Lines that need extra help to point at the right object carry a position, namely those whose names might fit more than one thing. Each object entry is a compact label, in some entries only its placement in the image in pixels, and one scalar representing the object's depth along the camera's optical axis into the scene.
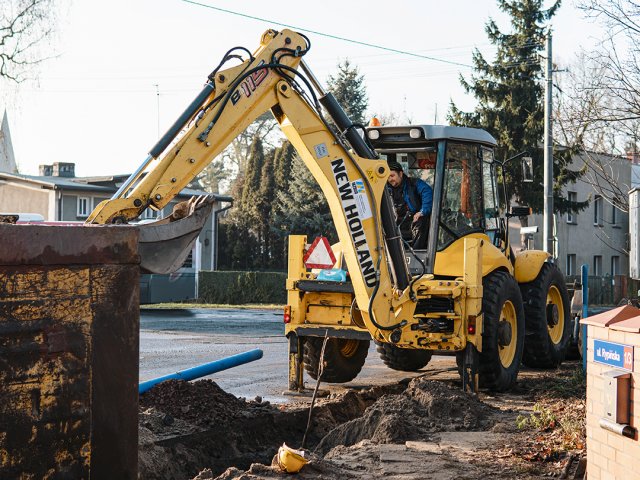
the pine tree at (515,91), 35.94
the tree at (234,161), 58.75
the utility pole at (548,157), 26.39
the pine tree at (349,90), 43.06
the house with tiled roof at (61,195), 34.12
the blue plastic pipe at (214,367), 10.02
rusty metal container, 3.32
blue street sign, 4.97
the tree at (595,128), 14.94
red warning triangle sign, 11.05
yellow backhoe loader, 9.02
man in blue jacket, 11.07
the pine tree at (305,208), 39.47
